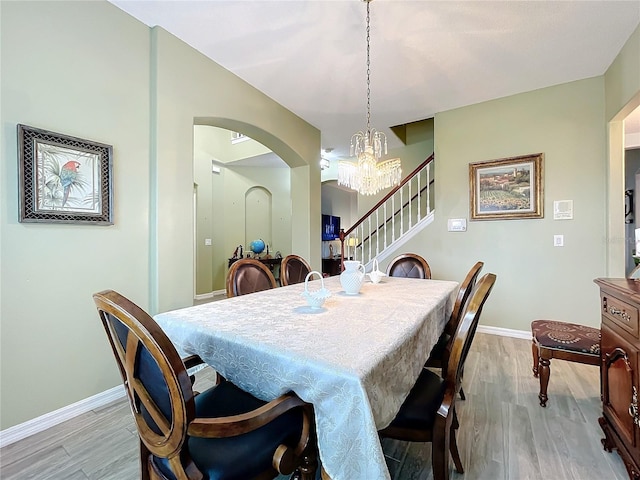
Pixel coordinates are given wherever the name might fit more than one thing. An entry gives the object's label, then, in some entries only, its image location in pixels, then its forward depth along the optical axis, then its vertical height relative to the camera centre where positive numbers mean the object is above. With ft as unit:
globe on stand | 20.27 -0.62
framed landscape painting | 10.56 +1.89
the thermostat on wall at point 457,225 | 11.88 +0.53
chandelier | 8.89 +2.21
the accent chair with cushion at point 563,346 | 5.90 -2.31
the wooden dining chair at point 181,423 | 2.41 -1.77
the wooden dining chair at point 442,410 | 3.50 -2.26
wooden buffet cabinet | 4.09 -2.09
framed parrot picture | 5.57 +1.27
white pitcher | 6.27 -0.94
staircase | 15.30 +0.78
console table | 19.59 -1.66
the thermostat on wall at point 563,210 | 10.12 +0.98
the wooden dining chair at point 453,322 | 5.70 -1.88
